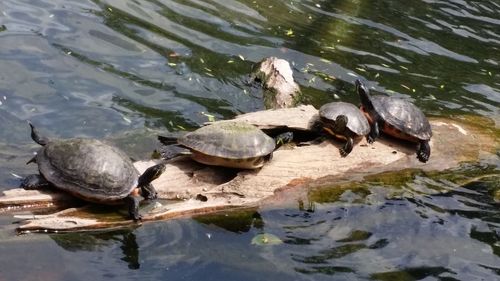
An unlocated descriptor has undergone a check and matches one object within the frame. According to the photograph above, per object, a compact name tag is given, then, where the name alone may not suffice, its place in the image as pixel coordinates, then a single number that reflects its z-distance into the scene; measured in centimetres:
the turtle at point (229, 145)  625
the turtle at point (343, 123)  700
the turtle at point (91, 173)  559
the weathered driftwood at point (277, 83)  898
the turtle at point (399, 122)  744
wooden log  558
